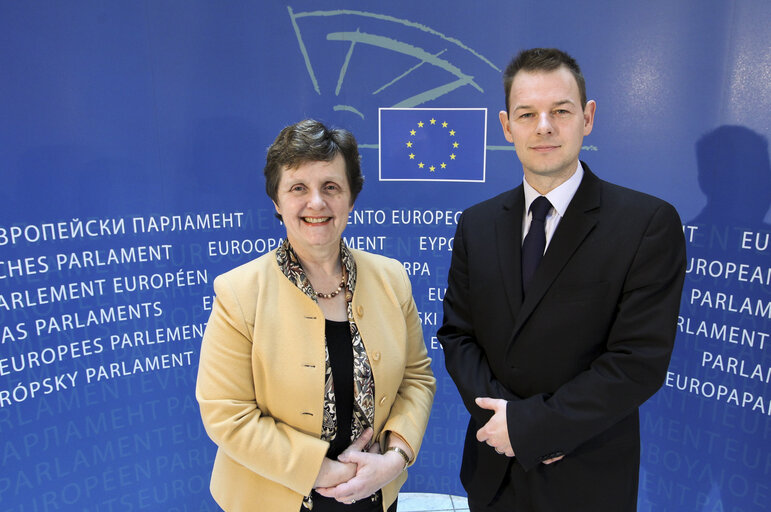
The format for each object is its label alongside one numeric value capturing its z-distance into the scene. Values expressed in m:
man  1.28
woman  1.41
